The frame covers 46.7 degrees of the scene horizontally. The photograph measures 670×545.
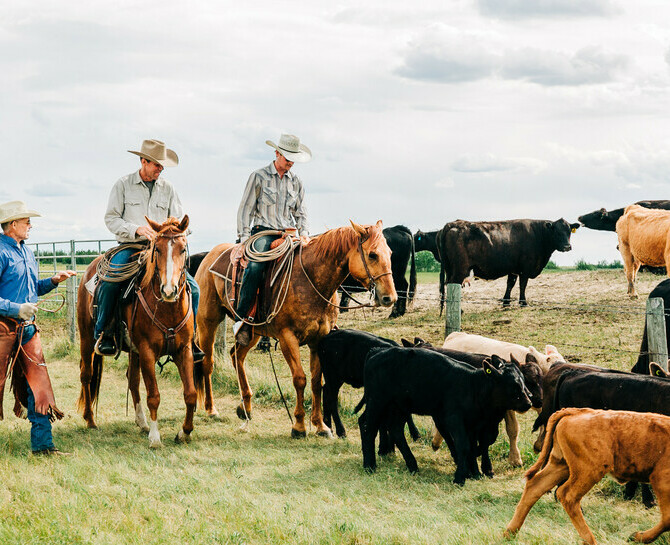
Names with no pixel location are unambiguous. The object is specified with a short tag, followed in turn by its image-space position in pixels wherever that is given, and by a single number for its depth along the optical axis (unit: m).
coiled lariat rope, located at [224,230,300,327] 8.48
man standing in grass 7.00
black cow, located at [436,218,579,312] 18.58
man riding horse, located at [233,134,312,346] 9.47
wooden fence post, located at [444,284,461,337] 9.76
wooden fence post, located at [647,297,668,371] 8.18
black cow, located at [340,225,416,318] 18.88
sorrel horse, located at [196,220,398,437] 7.91
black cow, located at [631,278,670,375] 8.89
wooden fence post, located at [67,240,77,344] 16.78
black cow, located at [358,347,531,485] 6.48
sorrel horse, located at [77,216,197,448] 7.48
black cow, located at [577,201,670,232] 21.19
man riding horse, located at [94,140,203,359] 8.30
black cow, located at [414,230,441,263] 23.94
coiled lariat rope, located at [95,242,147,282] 7.95
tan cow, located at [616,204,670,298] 14.84
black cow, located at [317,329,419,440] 8.13
